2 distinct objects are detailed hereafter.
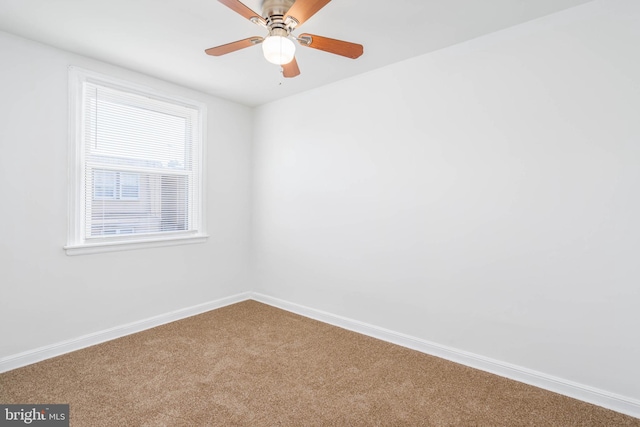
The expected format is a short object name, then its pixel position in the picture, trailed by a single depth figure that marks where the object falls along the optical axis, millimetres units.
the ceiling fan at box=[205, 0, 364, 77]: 1849
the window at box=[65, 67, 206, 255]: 2748
